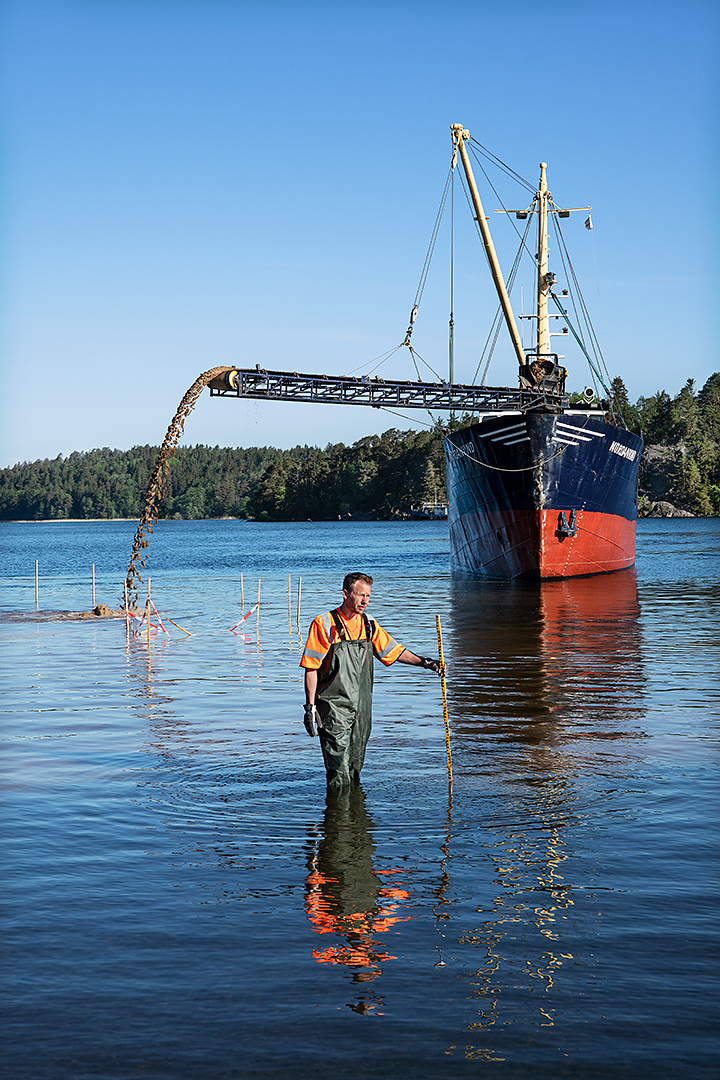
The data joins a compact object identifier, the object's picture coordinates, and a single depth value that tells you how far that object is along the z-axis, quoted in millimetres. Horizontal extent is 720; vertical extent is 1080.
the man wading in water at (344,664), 8352
